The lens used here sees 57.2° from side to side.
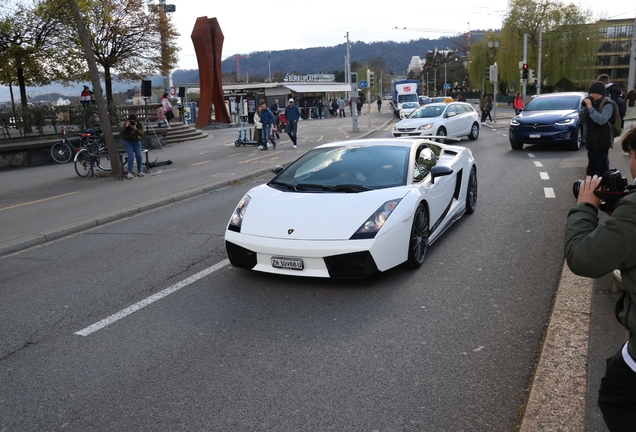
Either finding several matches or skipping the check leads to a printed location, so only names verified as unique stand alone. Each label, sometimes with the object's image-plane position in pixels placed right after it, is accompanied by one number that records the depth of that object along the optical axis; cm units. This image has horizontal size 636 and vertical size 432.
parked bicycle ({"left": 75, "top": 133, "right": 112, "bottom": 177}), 1609
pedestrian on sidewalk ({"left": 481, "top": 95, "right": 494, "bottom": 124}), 3694
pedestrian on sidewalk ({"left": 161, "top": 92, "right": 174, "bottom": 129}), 3162
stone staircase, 2734
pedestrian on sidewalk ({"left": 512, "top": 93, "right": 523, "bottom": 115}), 3492
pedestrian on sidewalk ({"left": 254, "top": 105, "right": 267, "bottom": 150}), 2317
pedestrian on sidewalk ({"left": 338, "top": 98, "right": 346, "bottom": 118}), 5479
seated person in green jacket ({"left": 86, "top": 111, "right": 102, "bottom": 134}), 2195
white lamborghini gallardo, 549
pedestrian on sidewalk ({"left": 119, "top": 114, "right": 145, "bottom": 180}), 1516
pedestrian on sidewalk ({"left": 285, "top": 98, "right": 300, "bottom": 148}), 2311
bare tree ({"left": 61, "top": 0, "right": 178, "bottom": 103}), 3278
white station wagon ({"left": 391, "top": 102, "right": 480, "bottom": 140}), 2088
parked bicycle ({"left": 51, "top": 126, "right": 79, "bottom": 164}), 2064
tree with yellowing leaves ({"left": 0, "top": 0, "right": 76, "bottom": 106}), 2427
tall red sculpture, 3788
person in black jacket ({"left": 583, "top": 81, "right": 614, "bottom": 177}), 902
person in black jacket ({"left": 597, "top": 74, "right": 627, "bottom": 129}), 1394
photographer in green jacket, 208
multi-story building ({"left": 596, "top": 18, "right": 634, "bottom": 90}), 9900
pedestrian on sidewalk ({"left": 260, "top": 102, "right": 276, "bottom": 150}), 2253
